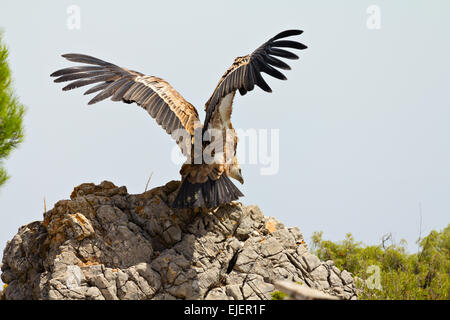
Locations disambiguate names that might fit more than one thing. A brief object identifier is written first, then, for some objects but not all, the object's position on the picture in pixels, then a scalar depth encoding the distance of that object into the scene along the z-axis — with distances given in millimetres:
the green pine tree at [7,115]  28094
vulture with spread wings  17937
